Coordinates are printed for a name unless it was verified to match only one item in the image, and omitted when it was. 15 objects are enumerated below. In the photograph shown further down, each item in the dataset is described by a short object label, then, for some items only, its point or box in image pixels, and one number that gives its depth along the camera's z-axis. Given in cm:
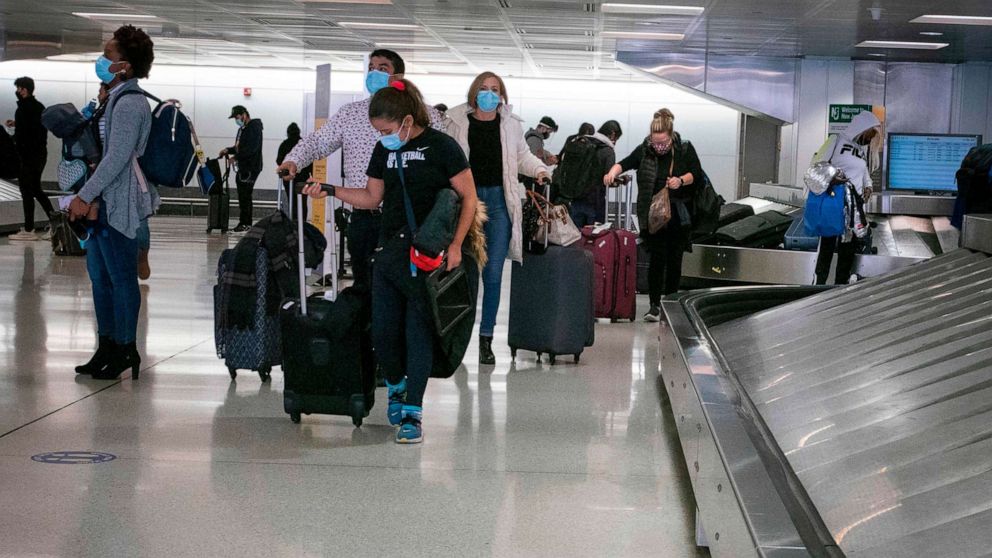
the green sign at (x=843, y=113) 1877
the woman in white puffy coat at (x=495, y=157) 697
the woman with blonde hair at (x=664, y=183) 950
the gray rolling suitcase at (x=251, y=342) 612
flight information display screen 1577
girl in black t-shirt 491
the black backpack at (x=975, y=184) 1231
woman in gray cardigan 590
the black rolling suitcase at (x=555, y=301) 721
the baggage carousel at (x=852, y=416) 248
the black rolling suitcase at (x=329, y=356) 510
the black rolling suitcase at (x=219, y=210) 2023
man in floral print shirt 580
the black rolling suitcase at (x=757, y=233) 1276
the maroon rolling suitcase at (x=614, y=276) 957
